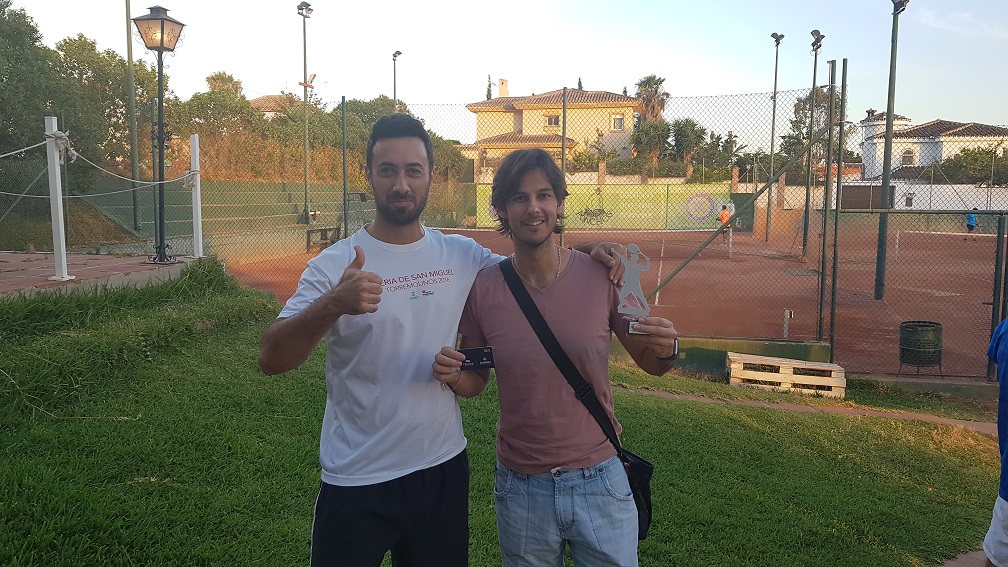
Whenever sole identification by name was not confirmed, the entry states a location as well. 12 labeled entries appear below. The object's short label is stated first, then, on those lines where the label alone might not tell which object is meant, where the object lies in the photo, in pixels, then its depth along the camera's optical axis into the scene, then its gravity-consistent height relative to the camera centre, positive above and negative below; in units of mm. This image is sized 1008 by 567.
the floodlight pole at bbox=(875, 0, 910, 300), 13289 +1139
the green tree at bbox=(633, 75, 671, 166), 17538 +2591
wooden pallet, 8094 -1800
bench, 20750 -628
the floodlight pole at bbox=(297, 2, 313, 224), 23578 +6910
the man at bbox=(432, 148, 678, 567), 2154 -519
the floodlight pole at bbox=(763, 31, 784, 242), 22505 +6777
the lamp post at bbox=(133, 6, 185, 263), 9469 +2453
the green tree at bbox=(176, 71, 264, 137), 26312 +4702
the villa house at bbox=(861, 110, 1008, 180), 36812 +4781
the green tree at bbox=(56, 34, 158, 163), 19266 +3827
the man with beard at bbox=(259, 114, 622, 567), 2088 -489
